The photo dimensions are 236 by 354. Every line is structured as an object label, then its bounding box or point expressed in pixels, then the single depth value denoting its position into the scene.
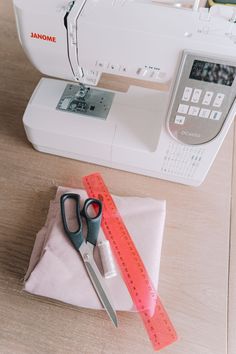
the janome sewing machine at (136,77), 0.54
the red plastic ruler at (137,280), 0.55
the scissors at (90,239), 0.55
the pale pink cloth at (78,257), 0.55
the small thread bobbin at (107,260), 0.57
